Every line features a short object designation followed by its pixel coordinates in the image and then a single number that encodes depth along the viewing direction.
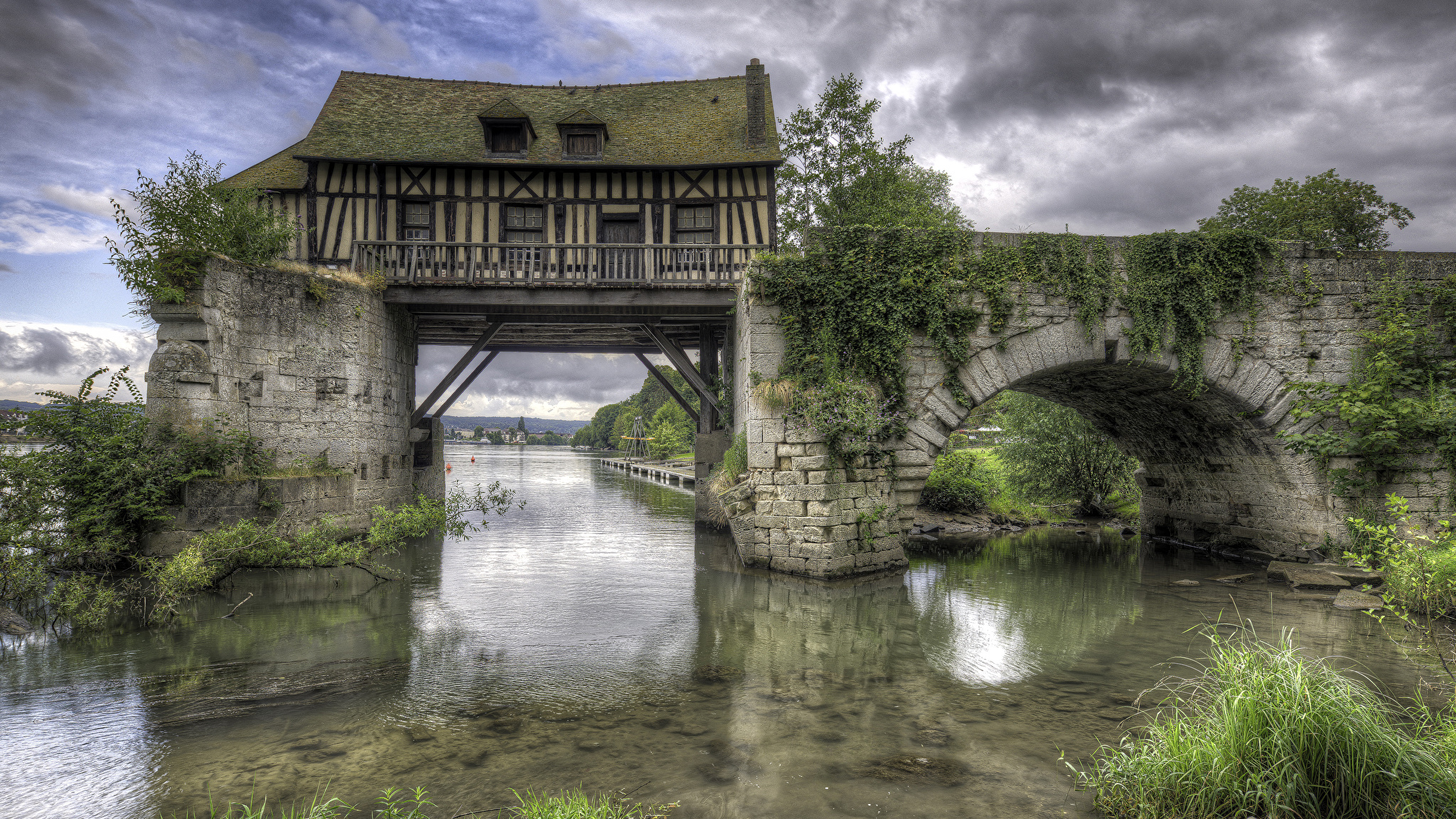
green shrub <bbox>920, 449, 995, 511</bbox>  14.66
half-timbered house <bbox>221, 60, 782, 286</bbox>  11.83
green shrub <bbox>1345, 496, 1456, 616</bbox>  5.01
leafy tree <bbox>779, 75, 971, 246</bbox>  18.58
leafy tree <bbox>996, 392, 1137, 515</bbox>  14.24
